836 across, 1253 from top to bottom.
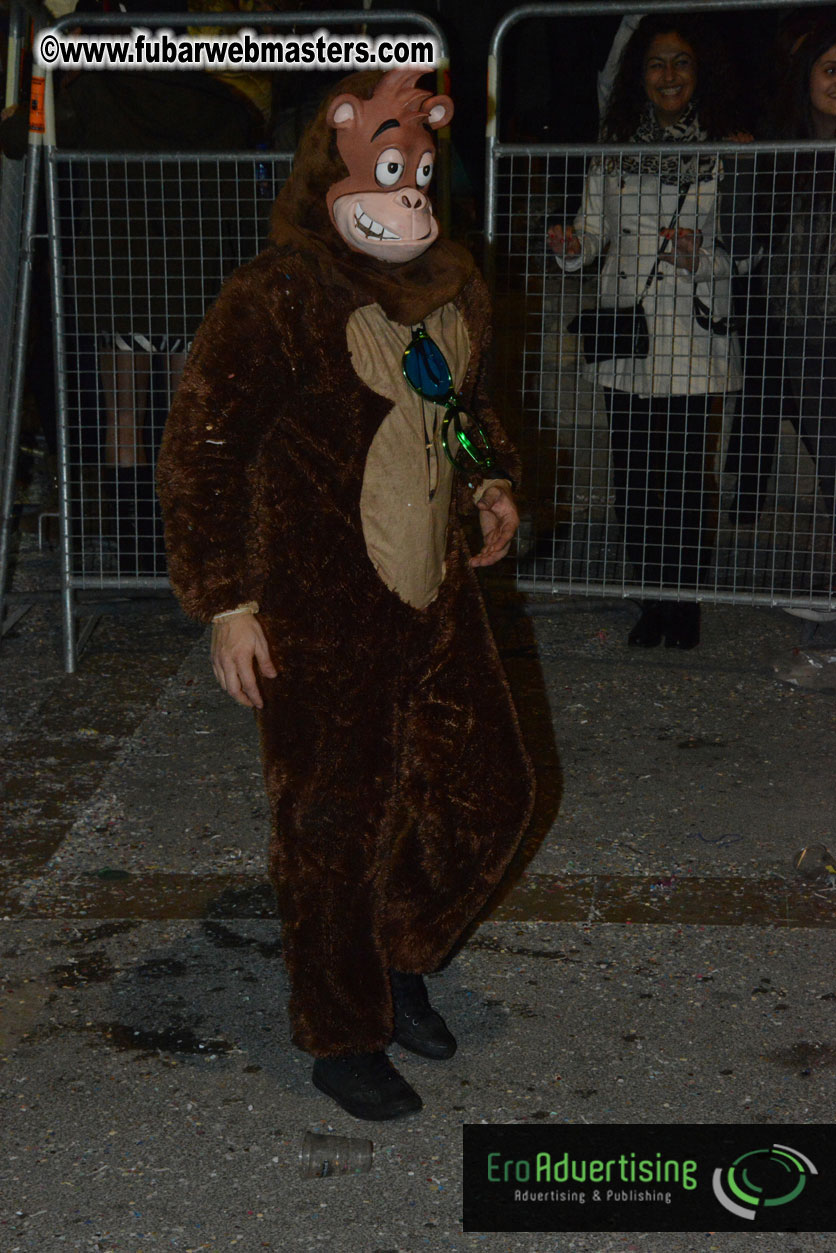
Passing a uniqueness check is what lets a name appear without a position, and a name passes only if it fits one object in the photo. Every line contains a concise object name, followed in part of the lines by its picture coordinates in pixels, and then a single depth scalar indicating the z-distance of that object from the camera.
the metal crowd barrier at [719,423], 5.61
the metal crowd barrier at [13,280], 5.80
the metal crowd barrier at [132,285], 5.80
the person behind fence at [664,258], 5.68
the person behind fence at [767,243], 5.62
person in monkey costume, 2.92
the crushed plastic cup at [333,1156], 2.94
